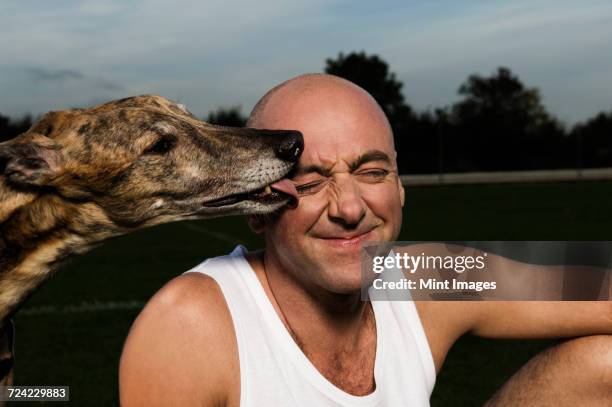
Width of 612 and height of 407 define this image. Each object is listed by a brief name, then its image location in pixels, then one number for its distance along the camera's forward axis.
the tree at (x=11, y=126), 28.92
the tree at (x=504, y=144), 44.25
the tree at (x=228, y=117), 40.42
